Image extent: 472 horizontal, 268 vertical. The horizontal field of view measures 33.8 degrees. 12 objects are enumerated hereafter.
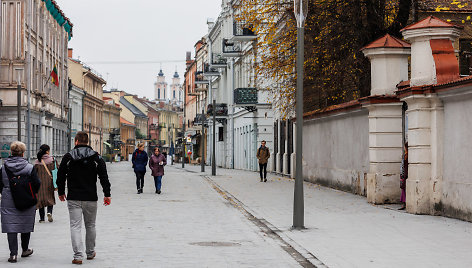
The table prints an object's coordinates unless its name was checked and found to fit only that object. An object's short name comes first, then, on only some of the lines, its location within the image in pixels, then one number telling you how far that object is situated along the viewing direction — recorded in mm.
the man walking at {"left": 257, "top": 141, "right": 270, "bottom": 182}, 31703
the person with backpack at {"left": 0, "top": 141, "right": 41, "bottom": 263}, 9602
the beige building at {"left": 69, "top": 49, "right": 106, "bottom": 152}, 80125
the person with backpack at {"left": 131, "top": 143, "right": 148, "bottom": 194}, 24453
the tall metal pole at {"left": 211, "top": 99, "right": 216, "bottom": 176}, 40531
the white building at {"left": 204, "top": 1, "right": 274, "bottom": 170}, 46125
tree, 22234
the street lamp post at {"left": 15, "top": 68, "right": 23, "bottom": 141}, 42009
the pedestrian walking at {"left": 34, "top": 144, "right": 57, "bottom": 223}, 14430
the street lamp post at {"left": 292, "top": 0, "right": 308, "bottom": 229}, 13578
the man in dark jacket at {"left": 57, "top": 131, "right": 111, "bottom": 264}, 9750
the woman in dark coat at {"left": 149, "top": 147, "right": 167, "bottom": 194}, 24531
